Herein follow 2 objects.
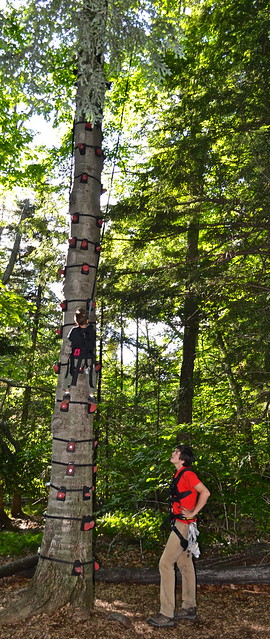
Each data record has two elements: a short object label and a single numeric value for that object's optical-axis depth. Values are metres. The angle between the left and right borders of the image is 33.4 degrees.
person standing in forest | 4.94
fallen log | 6.14
